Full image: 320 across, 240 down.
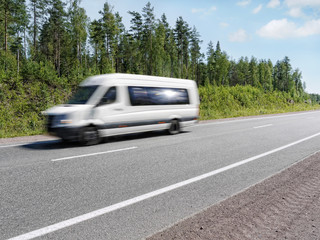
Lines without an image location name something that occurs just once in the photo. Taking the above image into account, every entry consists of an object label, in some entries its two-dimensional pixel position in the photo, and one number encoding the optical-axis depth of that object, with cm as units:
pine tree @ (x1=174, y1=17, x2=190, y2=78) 5347
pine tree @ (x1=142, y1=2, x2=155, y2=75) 4342
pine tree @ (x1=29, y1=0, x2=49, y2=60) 4091
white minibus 751
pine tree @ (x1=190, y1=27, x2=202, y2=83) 5990
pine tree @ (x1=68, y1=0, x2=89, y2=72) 3244
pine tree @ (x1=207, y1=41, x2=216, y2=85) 7231
